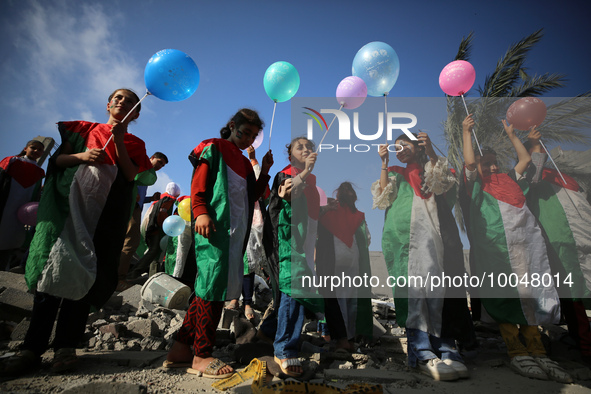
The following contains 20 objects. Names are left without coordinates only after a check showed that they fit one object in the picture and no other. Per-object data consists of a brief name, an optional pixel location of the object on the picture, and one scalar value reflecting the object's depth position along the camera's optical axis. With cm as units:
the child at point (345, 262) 297
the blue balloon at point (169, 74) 239
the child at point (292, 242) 218
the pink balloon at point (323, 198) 332
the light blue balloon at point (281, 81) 322
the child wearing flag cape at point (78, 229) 190
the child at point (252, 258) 397
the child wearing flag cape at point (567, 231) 253
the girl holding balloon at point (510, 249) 236
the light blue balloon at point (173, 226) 445
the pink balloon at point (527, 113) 282
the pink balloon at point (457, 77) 291
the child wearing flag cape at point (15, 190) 394
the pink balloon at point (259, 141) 395
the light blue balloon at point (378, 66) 302
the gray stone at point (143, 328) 289
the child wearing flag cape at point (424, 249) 229
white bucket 392
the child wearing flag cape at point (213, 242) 203
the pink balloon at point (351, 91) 313
